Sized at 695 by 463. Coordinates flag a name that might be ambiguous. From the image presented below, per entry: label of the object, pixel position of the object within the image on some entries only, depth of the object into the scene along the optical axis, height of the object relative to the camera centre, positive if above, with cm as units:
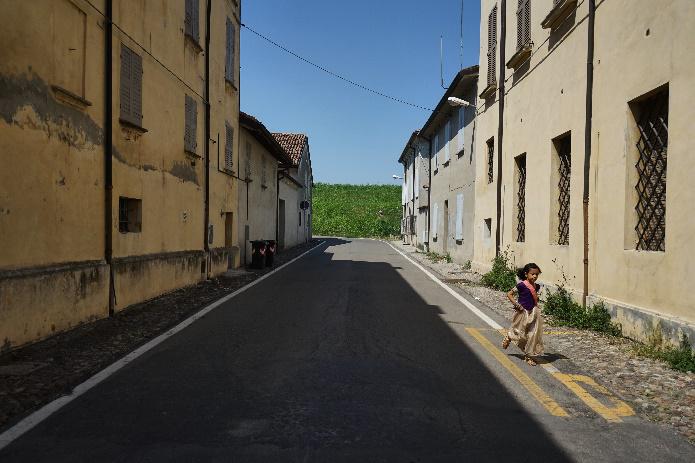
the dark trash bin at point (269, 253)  1816 -87
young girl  604 -96
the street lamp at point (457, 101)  1694 +378
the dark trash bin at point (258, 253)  1772 -85
